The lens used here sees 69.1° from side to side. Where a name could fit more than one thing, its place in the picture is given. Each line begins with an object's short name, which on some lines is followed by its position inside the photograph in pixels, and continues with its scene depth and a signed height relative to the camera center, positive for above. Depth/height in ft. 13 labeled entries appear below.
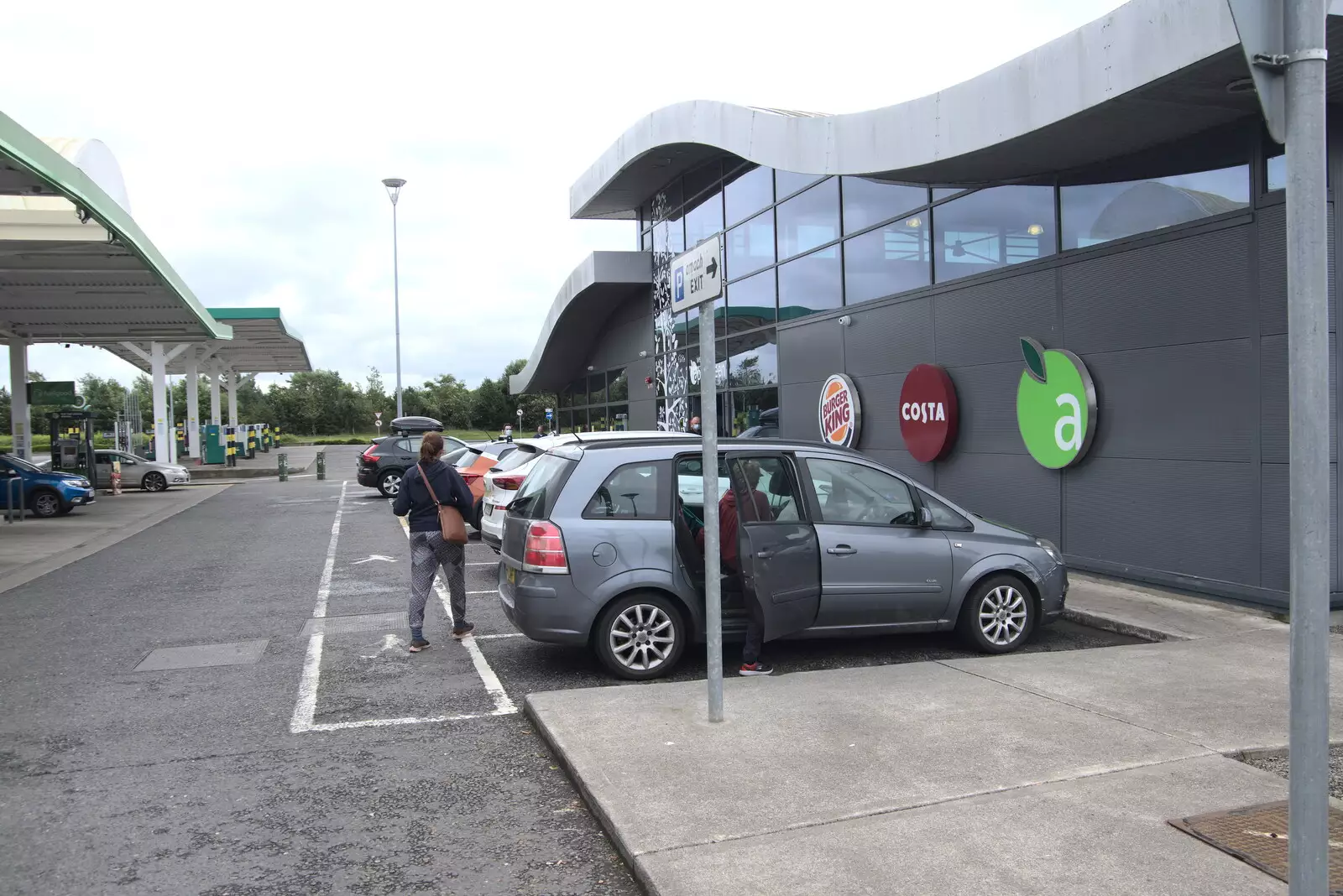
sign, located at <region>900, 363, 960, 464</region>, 42.75 +0.42
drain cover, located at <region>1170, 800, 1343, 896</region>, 12.69 -5.83
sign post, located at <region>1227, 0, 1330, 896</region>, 8.98 +0.36
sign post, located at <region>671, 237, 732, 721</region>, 18.44 -0.52
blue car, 71.72 -3.66
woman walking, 26.89 -2.04
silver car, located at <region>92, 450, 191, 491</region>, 100.12 -3.64
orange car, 50.01 -1.72
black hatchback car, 78.23 -2.21
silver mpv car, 22.35 -3.15
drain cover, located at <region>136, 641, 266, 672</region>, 25.57 -5.93
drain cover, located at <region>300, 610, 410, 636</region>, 29.63 -5.93
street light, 110.73 +19.68
